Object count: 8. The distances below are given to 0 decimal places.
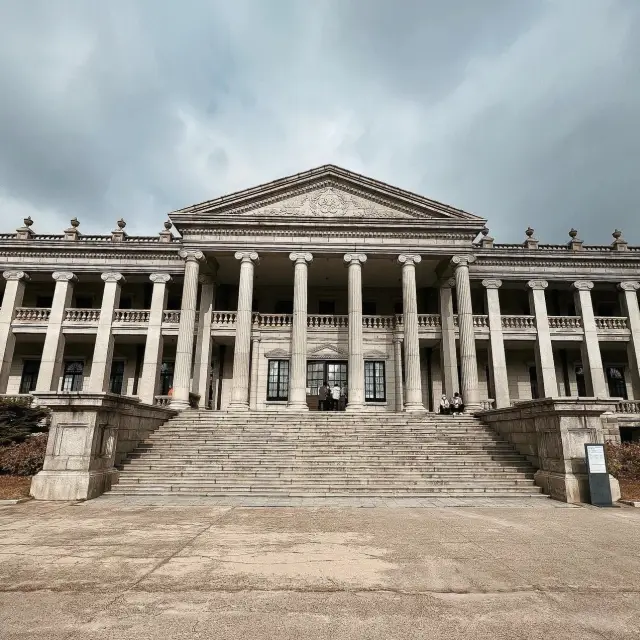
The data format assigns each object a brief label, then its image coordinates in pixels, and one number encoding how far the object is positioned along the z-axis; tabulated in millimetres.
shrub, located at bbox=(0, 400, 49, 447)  16469
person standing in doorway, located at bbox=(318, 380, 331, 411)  23453
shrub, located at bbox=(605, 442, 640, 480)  14578
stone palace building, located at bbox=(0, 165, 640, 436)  23609
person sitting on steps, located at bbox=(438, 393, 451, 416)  21547
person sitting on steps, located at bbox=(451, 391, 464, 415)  21344
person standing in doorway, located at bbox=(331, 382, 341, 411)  23039
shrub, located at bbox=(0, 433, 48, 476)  14398
